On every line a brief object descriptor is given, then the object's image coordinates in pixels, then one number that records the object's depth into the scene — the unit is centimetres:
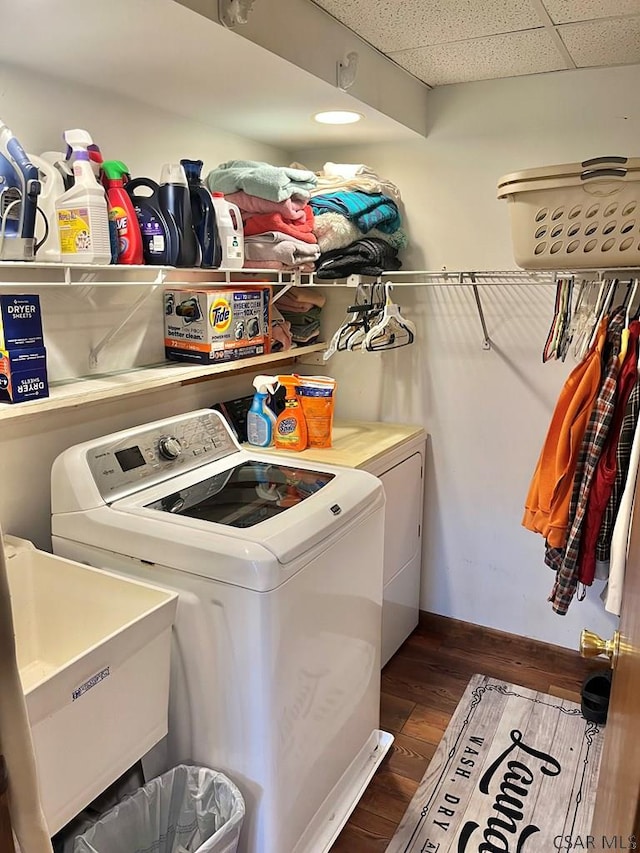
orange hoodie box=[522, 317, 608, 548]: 195
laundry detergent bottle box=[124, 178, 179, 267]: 172
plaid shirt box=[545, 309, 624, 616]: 190
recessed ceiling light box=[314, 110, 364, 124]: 210
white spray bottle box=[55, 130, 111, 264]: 153
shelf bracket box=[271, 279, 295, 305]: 234
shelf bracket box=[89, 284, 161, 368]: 188
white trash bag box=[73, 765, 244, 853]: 145
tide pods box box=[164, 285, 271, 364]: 203
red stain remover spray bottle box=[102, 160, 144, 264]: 165
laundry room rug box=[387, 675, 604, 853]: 182
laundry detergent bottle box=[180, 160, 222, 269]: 183
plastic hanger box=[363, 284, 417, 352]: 233
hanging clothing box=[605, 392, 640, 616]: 178
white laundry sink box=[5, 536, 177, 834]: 118
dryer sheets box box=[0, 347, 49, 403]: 146
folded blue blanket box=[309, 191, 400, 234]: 227
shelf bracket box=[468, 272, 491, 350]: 243
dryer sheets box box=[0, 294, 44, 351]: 145
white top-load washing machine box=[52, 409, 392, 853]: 144
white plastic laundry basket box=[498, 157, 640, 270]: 185
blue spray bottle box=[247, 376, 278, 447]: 228
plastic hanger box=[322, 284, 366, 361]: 238
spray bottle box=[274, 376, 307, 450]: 227
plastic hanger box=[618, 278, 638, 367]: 189
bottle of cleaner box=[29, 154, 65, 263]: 154
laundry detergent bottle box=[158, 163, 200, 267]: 175
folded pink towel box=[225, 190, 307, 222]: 208
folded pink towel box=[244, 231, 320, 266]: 214
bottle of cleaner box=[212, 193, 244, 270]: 195
